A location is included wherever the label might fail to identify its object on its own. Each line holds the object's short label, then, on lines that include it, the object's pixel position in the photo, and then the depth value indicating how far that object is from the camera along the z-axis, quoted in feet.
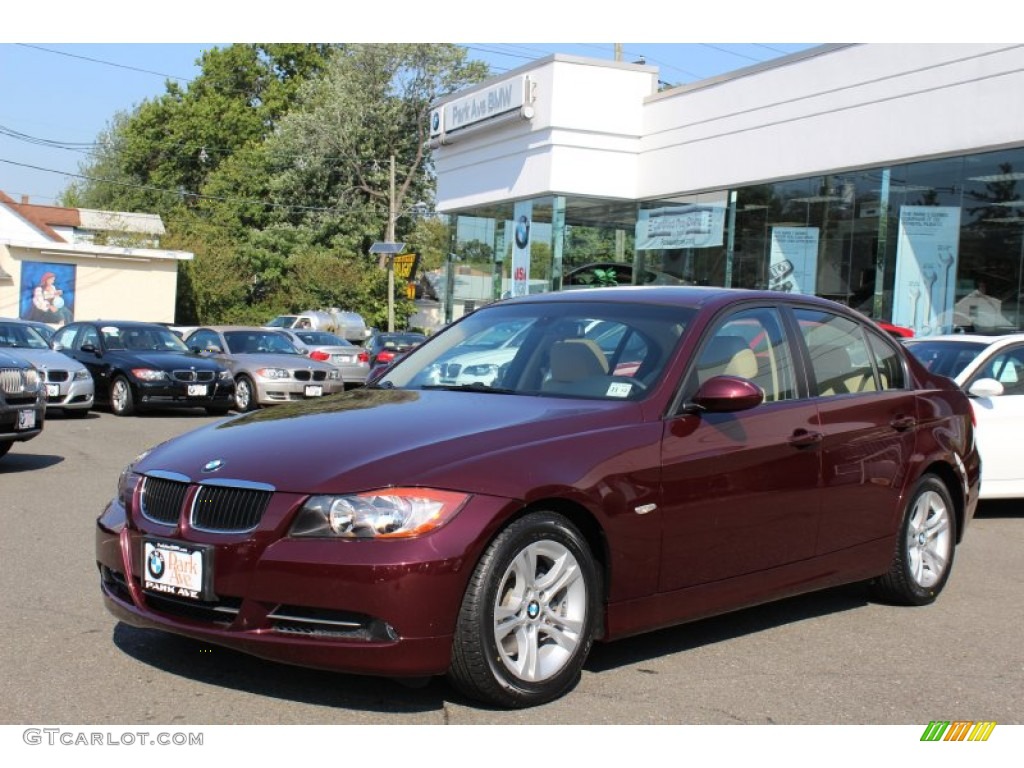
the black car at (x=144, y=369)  60.13
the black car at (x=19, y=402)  36.19
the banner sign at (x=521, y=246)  96.27
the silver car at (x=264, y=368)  65.05
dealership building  63.98
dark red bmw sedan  13.82
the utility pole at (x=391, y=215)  172.02
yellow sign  154.81
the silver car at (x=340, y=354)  74.18
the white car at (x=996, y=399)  31.45
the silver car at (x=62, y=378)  55.01
